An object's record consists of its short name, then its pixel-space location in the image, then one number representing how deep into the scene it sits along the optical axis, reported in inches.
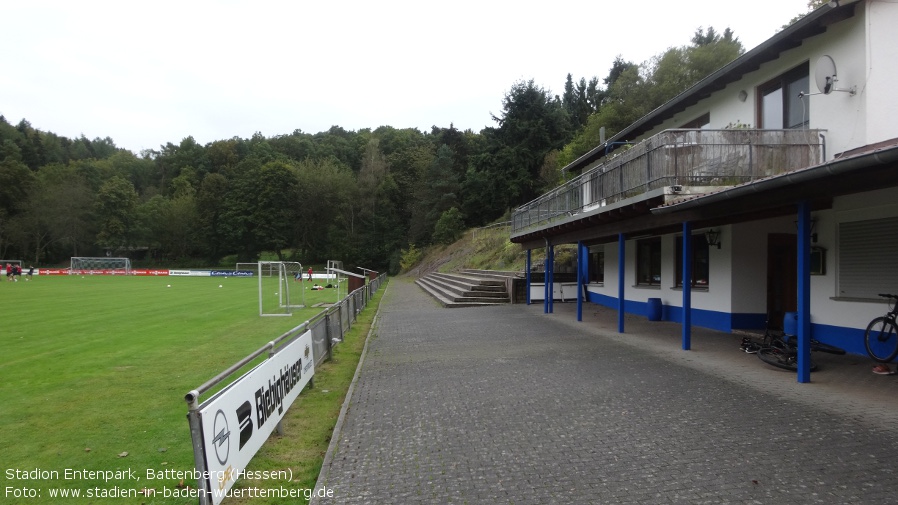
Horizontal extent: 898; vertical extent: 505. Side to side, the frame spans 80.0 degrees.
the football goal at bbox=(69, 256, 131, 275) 2645.4
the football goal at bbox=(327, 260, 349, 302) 1248.8
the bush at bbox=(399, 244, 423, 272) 2479.2
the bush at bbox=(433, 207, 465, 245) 2244.6
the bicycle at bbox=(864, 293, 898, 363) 318.7
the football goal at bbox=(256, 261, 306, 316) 840.9
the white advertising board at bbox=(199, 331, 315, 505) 149.8
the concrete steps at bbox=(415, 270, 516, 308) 901.2
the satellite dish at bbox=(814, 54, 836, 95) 367.6
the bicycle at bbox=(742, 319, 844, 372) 333.1
